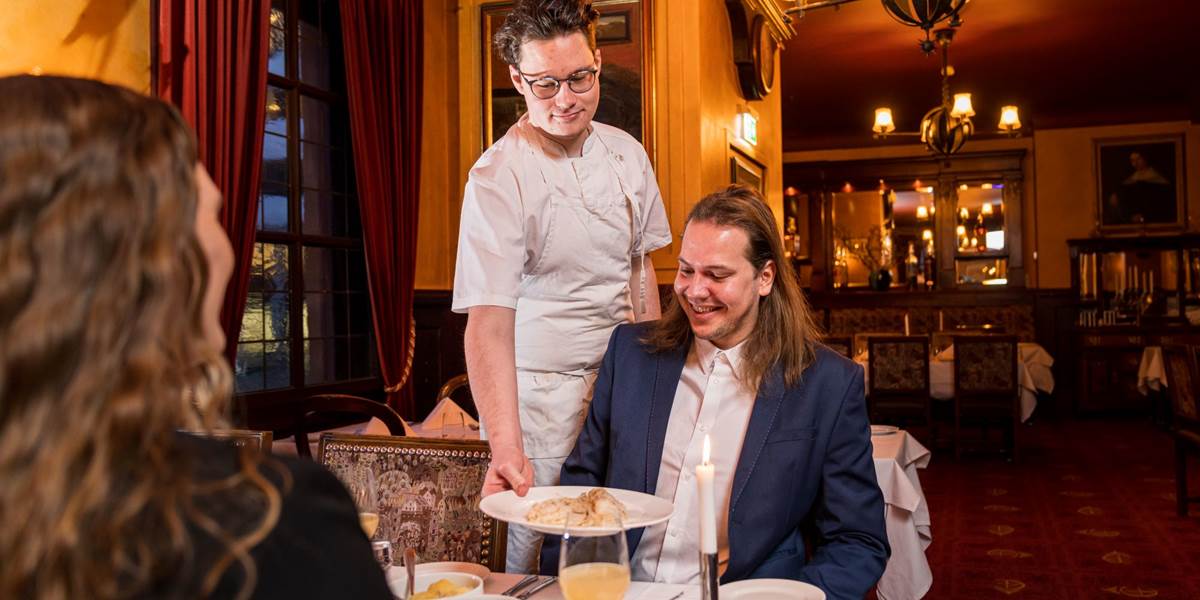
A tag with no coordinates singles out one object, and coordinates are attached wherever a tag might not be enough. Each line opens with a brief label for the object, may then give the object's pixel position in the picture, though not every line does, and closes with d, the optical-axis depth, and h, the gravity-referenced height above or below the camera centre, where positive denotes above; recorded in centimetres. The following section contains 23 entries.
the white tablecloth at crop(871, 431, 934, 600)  334 -72
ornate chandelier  837 +160
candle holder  122 -31
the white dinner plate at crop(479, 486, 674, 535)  149 -30
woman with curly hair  69 -5
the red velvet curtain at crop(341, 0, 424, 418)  524 +87
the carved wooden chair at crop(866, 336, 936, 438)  812 -54
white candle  119 -23
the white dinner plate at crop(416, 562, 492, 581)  179 -44
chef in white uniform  216 +16
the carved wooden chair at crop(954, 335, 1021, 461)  809 -56
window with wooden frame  481 +42
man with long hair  202 -23
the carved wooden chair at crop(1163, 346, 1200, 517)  578 -57
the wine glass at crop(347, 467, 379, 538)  211 -37
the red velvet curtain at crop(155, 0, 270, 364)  391 +90
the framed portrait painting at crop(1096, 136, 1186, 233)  1199 +147
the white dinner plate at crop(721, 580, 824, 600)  154 -42
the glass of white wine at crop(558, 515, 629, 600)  131 -32
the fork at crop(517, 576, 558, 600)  167 -45
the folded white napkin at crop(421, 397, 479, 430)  417 -41
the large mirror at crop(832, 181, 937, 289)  1295 +95
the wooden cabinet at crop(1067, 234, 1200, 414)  1148 +5
